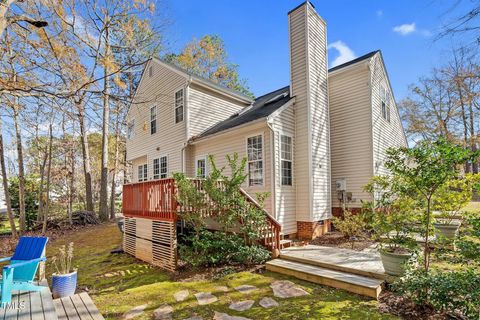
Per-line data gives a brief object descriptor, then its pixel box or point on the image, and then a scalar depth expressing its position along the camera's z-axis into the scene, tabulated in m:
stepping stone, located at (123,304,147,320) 4.47
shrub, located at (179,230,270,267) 6.68
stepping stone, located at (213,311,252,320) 4.25
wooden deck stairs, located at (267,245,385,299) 5.02
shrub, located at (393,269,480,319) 3.46
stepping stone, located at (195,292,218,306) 4.89
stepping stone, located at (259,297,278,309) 4.62
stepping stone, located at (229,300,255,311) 4.59
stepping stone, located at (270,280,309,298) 5.06
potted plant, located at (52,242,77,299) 5.09
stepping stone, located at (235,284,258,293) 5.34
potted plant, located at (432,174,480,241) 4.33
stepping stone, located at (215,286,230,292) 5.39
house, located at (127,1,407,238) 8.85
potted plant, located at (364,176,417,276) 4.66
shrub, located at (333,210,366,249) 7.62
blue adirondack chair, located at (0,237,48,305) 3.52
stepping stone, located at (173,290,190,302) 5.09
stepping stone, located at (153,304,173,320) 4.40
